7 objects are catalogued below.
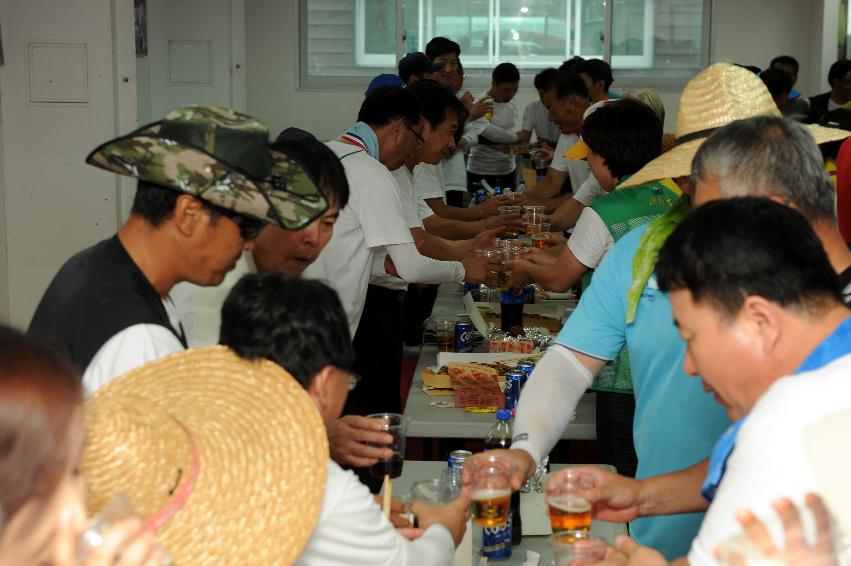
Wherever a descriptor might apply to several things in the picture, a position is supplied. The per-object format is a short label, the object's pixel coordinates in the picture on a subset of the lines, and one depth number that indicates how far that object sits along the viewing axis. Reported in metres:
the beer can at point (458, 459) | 2.51
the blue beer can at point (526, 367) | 3.54
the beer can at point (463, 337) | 4.18
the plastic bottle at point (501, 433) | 2.65
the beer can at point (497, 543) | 2.35
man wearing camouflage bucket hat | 1.97
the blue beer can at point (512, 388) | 3.31
